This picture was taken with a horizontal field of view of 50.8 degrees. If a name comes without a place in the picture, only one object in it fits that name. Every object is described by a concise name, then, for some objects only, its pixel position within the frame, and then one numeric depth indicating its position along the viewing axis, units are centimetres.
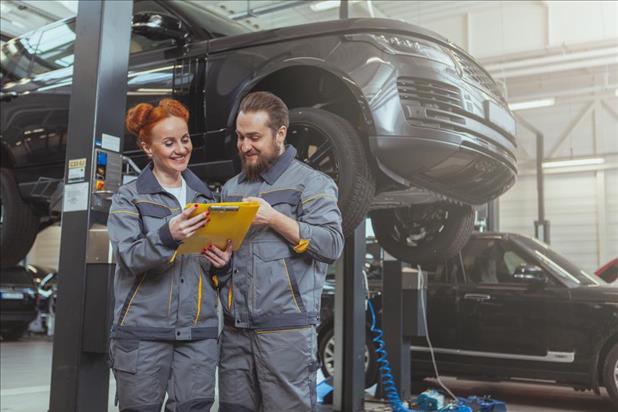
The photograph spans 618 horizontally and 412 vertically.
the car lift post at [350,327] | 406
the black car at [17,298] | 866
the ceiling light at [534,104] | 1118
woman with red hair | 177
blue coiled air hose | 388
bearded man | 175
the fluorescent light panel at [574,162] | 1134
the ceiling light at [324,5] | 911
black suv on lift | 271
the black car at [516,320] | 475
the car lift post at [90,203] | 252
